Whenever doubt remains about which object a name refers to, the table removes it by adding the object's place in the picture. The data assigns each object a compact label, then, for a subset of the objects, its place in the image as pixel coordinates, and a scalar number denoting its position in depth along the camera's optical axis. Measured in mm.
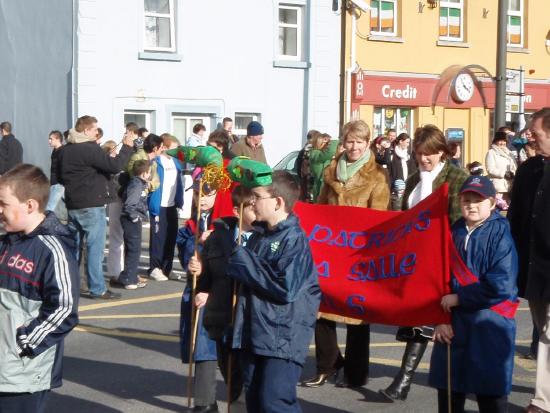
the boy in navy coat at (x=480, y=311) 6449
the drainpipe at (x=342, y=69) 30422
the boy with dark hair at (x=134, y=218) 14008
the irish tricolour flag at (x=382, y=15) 31750
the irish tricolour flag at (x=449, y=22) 33125
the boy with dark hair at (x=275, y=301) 6055
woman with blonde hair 8570
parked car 24719
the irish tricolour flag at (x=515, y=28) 35312
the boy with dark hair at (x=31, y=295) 5324
